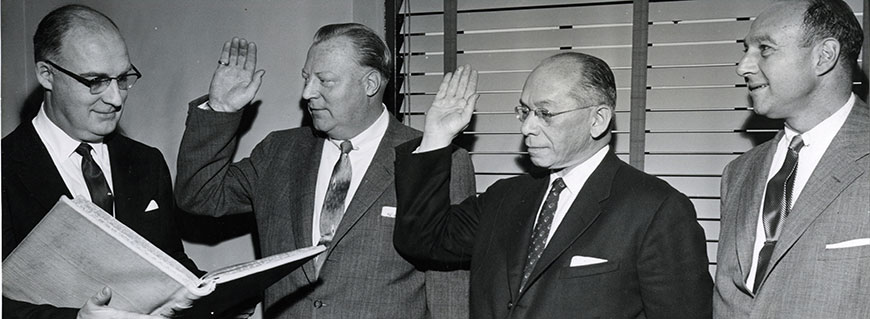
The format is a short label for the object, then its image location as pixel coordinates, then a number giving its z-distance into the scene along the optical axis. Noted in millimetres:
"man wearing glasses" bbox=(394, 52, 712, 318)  2184
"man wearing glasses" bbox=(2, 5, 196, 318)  2354
